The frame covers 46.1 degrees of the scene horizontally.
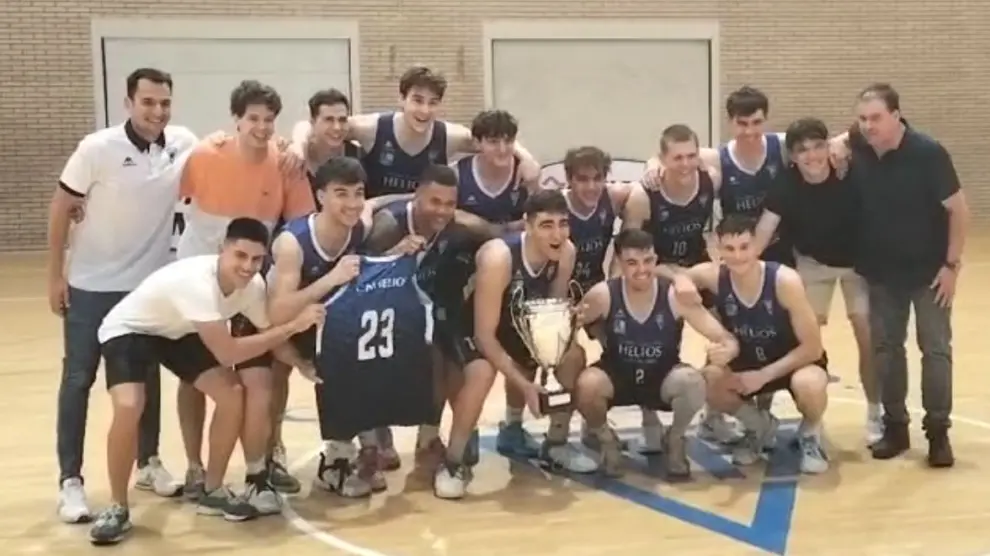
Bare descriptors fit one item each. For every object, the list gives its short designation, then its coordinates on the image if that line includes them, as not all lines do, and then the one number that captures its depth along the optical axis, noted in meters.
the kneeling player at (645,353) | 4.61
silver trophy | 4.46
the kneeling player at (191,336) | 3.95
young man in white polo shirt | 4.20
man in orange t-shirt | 4.24
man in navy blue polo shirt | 4.69
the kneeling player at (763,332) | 4.62
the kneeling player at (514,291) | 4.44
